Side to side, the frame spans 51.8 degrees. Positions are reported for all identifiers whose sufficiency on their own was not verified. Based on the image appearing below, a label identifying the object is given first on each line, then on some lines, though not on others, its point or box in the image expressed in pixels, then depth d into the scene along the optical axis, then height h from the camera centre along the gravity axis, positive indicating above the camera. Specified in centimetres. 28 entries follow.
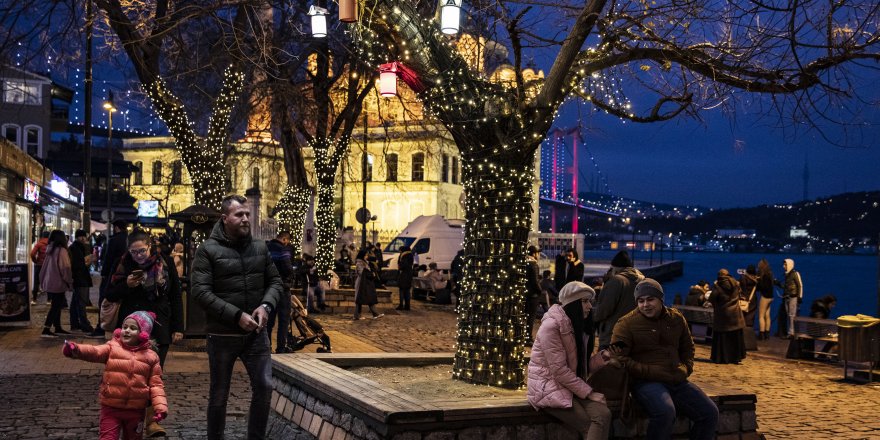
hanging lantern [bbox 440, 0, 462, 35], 888 +217
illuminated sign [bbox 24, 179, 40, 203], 2514 +122
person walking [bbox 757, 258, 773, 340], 1948 -113
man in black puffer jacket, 638 -46
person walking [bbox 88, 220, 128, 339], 1305 -18
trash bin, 1302 -137
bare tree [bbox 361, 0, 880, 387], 845 +122
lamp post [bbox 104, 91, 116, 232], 3341 +415
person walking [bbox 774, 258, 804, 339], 1939 -95
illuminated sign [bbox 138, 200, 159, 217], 6962 +207
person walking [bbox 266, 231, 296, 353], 1283 -77
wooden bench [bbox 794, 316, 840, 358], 1564 -152
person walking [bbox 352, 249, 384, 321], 2034 -111
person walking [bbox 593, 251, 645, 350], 895 -59
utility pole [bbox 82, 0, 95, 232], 2436 +240
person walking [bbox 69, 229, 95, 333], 1538 -85
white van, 3697 -6
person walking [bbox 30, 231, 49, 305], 2023 -39
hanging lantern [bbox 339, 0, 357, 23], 809 +204
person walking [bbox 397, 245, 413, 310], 2370 -101
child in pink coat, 622 -101
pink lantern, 1079 +186
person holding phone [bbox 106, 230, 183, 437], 810 -46
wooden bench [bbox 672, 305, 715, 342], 1812 -156
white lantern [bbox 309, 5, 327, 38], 1138 +272
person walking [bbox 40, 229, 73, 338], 1499 -77
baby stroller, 1332 -142
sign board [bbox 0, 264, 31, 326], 1584 -109
